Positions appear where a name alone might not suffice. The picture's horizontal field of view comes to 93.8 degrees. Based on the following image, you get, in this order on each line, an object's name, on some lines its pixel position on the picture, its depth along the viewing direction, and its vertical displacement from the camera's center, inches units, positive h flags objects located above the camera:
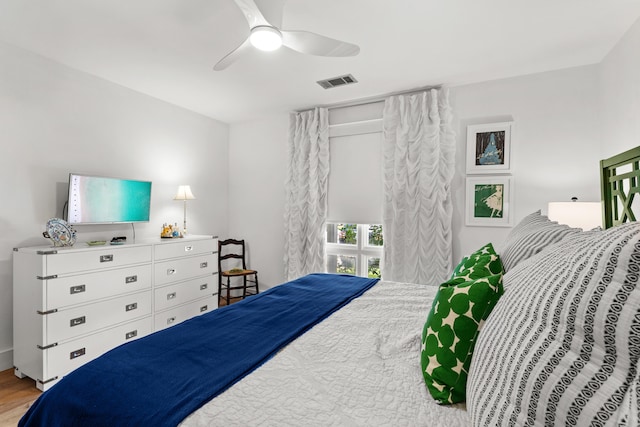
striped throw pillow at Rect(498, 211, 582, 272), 46.8 -3.3
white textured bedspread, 33.7 -21.9
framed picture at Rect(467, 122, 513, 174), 123.6 +30.3
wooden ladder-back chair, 163.8 -27.0
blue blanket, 35.8 -21.0
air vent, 125.3 +60.5
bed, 17.6 -20.4
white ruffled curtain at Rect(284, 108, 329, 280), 158.1 +15.5
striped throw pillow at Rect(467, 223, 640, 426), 16.1 -8.3
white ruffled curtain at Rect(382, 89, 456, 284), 130.0 +15.5
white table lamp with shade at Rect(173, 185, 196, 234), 150.8 +14.5
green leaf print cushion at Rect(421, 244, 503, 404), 36.0 -14.4
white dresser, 91.1 -26.9
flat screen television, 112.2 +9.3
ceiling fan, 74.2 +48.2
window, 151.3 -14.3
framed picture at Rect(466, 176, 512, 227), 123.4 +7.9
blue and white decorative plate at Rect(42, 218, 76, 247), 100.9 -3.4
